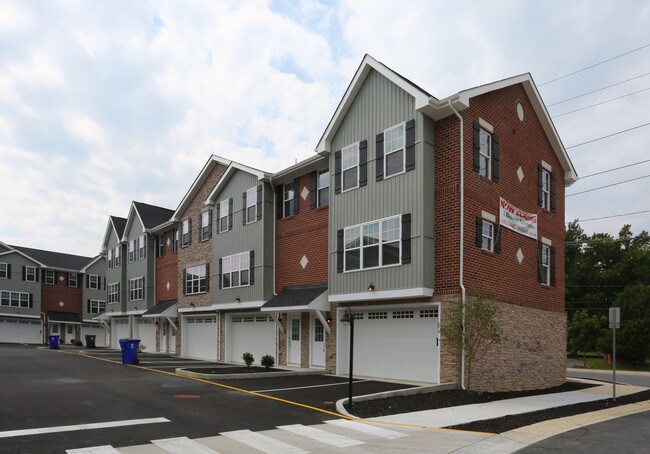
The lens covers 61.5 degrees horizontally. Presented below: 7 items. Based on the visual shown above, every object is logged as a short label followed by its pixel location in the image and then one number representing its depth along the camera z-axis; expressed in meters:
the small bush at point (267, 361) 21.00
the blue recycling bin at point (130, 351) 24.52
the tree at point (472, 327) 15.13
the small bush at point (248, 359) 21.03
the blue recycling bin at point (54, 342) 38.34
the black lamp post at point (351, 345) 12.66
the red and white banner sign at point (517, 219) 18.77
